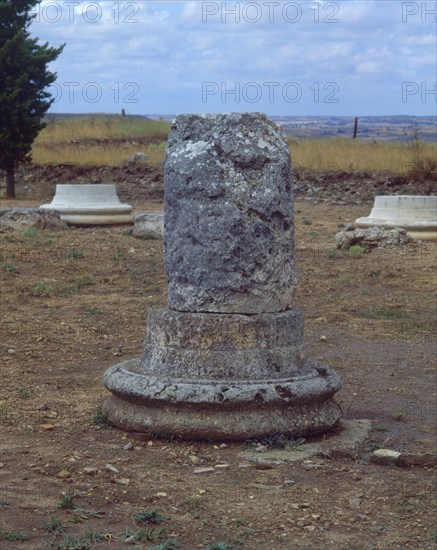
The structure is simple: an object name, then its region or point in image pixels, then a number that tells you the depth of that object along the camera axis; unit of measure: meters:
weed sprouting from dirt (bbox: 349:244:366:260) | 13.12
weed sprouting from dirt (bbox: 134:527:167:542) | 4.10
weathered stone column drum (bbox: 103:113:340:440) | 5.51
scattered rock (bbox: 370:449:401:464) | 5.24
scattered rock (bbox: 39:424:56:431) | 5.86
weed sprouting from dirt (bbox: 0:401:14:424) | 6.00
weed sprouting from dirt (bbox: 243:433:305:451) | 5.39
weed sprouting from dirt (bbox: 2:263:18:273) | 10.88
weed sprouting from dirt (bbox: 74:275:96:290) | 10.76
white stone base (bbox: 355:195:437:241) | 14.80
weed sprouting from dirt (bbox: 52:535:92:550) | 3.97
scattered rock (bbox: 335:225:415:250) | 13.87
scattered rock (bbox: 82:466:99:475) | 4.98
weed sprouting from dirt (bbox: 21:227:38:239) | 13.38
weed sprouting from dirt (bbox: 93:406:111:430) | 5.86
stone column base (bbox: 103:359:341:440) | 5.41
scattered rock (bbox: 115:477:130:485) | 4.86
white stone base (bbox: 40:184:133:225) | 16.17
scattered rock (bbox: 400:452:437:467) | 5.23
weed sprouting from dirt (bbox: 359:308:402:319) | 9.76
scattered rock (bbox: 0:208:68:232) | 14.62
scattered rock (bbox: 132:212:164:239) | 14.45
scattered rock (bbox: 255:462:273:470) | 5.08
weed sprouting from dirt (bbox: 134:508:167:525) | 4.32
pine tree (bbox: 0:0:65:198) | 21.95
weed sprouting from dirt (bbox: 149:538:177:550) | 3.96
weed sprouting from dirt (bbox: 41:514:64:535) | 4.18
